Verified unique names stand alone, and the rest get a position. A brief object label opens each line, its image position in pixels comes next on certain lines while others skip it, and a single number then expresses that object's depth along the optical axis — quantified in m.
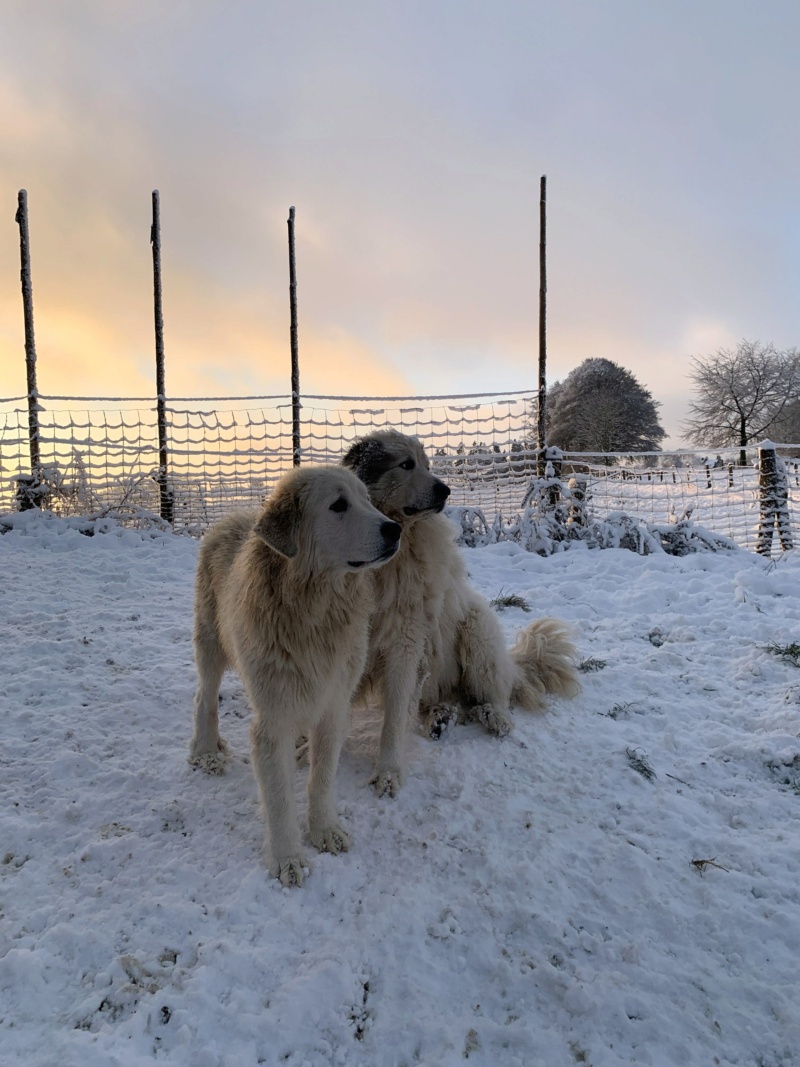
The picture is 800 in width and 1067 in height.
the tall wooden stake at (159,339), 10.80
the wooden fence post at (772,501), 9.09
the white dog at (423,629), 2.88
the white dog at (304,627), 2.18
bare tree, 26.91
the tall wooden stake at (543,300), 11.06
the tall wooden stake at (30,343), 10.06
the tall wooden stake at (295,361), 10.92
